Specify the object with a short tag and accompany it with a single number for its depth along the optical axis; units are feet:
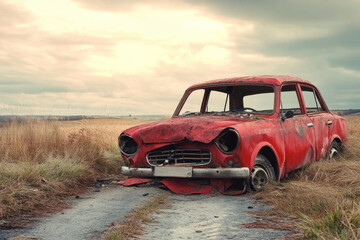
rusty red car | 17.17
